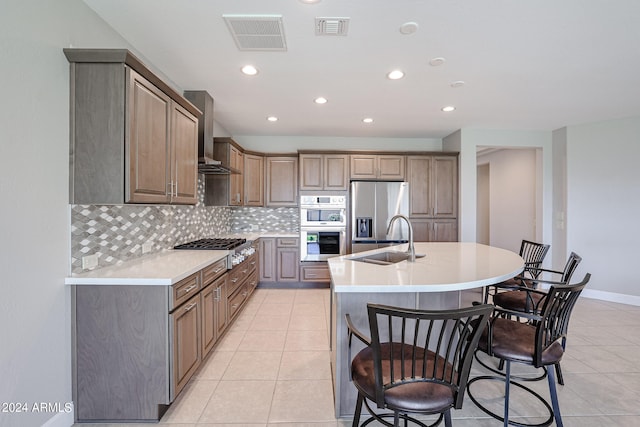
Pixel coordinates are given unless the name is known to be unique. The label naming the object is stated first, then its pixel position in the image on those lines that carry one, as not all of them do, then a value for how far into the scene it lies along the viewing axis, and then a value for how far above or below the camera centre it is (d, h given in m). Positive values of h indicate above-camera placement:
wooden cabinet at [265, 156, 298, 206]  4.72 +0.53
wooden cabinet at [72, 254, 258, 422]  1.70 -0.85
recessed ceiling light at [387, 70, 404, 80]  2.66 +1.33
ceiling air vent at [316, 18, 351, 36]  1.94 +1.33
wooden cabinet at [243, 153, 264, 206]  4.41 +0.53
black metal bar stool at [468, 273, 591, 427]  1.45 -0.72
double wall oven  4.54 -0.22
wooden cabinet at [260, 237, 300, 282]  4.54 -0.77
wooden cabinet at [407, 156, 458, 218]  4.62 +0.42
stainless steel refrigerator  4.45 -0.03
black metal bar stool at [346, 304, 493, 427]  1.06 -0.73
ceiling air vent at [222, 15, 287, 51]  1.92 +1.33
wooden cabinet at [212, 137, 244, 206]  3.72 +0.46
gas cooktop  2.86 -0.35
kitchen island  1.54 -0.40
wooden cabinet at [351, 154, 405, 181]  4.62 +0.76
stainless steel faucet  2.22 -0.31
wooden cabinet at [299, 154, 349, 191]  4.58 +0.66
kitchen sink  2.53 -0.41
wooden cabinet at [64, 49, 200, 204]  1.66 +0.52
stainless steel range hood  3.01 +0.92
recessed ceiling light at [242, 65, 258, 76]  2.59 +1.35
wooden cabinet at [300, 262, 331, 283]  4.55 -0.99
